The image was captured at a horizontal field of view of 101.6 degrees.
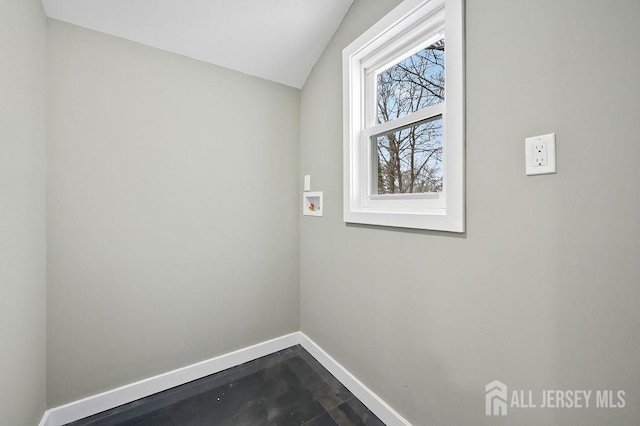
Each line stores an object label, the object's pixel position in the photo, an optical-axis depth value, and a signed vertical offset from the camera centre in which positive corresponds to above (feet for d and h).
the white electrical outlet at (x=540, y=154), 2.68 +0.61
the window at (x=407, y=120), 3.51 +1.57
